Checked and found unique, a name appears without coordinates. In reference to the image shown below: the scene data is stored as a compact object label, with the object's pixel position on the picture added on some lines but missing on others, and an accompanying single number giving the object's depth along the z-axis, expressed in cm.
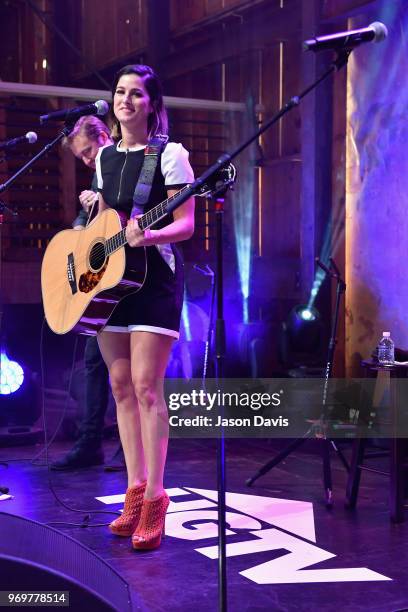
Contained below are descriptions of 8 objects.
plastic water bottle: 388
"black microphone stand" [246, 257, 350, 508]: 401
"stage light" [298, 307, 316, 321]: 580
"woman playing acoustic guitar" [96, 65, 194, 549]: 317
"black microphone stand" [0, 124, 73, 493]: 361
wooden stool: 367
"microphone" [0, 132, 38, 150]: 383
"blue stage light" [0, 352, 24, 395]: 571
